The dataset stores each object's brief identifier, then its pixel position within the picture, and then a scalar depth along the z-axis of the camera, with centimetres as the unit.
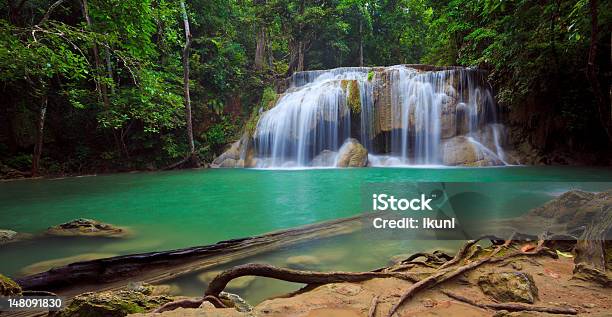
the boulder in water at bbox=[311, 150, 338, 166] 1510
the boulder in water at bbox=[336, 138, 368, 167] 1436
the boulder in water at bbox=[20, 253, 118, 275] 332
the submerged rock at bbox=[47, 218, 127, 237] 466
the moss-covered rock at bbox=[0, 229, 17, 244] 438
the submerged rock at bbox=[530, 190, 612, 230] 313
